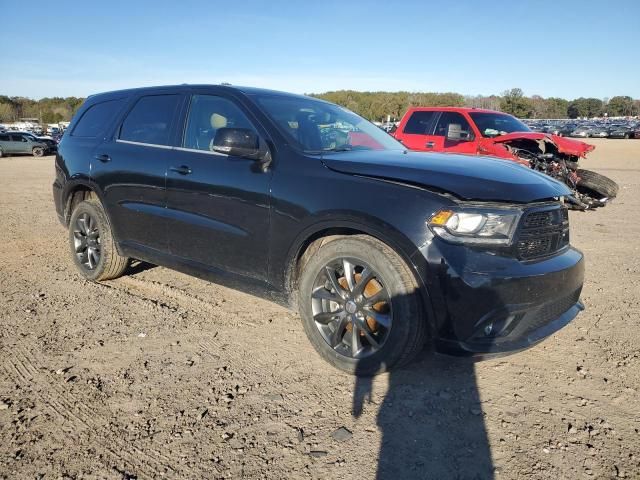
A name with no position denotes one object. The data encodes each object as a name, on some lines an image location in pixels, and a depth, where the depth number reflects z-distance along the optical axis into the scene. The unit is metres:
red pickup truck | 9.45
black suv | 2.75
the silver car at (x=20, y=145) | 29.61
